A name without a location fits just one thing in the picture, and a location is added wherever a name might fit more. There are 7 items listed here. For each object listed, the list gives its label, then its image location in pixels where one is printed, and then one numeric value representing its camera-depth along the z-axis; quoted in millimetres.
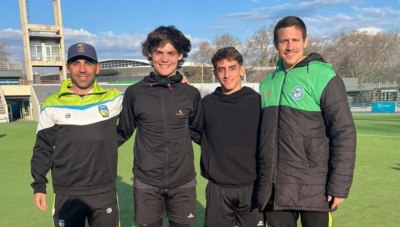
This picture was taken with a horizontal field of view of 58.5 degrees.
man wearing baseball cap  3033
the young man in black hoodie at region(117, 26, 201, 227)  3113
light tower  41000
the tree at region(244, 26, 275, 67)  59156
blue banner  34750
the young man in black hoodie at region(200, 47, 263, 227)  3279
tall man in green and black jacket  2615
